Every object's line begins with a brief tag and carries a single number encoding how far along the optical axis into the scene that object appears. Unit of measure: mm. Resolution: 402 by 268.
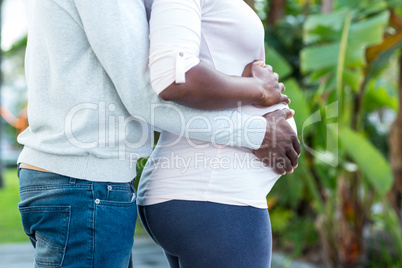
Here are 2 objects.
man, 2546
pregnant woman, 2548
